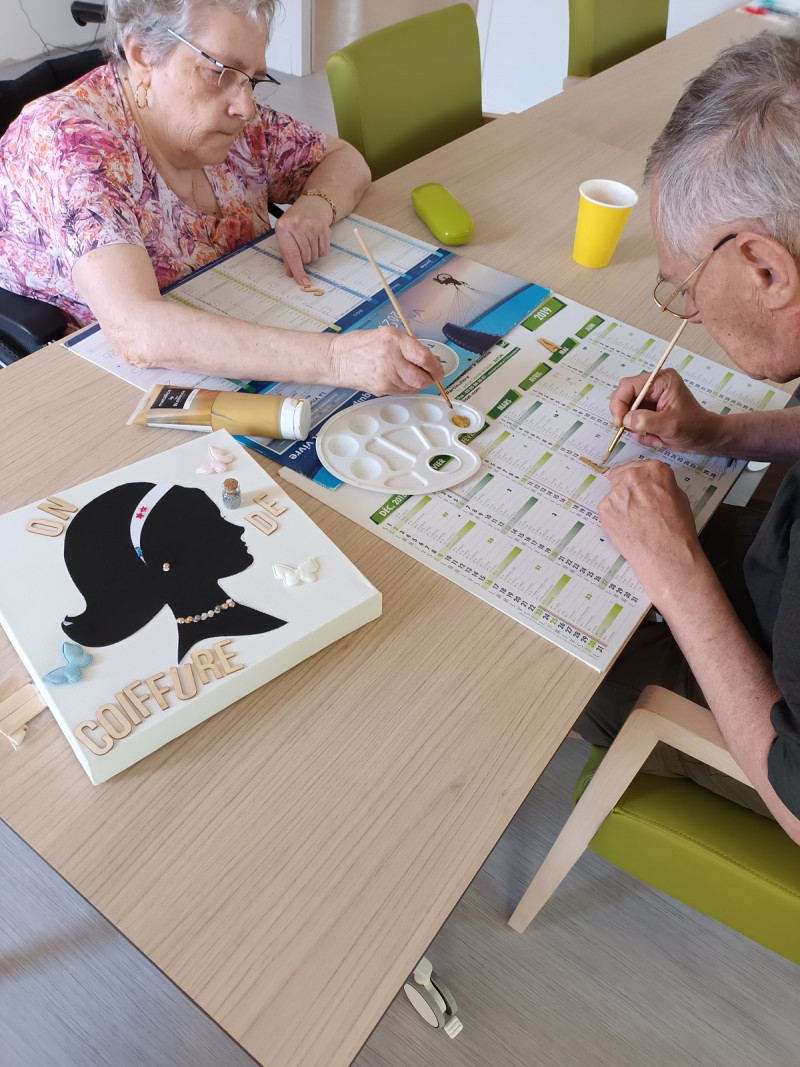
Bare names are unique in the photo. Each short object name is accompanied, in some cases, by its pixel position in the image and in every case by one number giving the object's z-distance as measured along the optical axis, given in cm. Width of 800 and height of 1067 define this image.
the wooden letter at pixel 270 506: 83
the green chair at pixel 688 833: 86
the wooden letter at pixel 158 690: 65
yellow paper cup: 126
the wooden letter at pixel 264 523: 81
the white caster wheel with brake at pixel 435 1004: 121
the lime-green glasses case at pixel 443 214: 132
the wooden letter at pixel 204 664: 68
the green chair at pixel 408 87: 163
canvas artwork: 65
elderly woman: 100
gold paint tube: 94
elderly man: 76
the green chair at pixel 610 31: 225
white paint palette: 92
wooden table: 56
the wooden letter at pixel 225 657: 69
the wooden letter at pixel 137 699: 64
